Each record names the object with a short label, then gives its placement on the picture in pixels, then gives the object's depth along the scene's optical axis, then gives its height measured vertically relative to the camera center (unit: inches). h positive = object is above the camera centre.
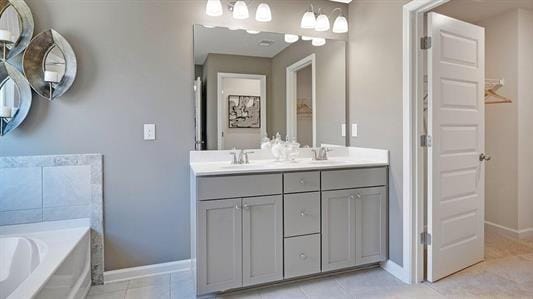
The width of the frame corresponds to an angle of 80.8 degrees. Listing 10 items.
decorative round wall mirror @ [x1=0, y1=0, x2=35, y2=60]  76.0 +29.6
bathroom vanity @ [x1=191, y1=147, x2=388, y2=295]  77.6 -20.1
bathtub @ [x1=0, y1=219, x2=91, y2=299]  59.7 -24.1
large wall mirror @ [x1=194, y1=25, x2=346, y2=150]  97.8 +18.7
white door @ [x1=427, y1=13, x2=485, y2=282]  88.0 -1.0
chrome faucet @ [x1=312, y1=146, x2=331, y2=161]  107.0 -3.7
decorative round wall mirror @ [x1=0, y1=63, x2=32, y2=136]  77.5 +12.2
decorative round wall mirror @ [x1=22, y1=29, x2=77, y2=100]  79.6 +21.1
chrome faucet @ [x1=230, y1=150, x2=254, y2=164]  96.3 -4.4
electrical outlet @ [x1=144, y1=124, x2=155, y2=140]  91.4 +4.0
